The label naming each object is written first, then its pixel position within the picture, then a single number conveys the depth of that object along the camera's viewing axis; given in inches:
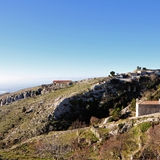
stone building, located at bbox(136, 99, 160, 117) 1921.8
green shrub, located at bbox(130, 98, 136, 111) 2293.9
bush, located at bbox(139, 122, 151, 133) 1478.7
